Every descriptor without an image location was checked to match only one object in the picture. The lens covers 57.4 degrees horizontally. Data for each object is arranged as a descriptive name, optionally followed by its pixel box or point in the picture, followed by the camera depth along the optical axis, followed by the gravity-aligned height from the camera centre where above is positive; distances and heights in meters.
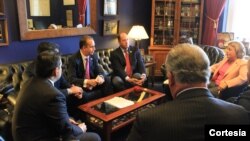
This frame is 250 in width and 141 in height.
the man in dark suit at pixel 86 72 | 3.17 -0.60
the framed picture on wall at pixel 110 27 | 4.36 +0.06
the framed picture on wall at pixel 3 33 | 2.97 -0.04
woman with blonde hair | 2.93 -0.56
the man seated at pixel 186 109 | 0.94 -0.34
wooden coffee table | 2.31 -0.86
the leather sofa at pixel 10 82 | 2.32 -0.63
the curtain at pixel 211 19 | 4.67 +0.23
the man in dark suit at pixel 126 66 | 3.62 -0.60
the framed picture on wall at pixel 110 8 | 4.29 +0.42
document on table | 2.62 -0.85
